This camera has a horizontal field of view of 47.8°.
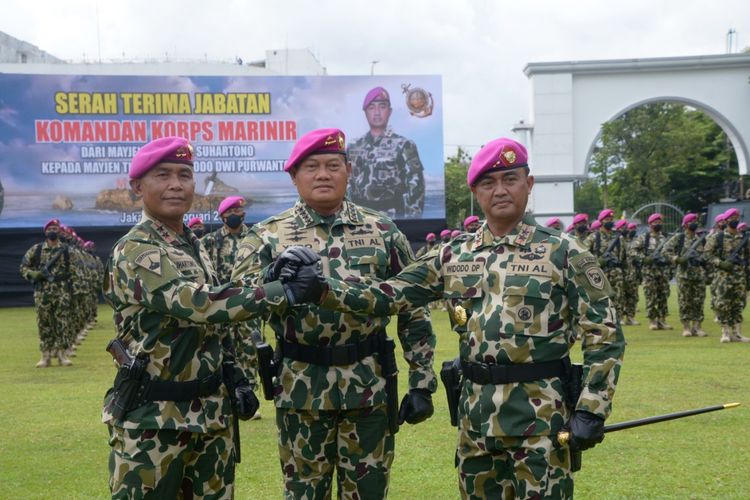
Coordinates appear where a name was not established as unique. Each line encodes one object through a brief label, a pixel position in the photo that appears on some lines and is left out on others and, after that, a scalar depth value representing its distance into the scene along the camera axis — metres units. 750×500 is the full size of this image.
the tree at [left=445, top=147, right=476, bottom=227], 57.28
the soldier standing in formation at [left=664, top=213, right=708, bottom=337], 14.69
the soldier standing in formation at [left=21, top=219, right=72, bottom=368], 12.91
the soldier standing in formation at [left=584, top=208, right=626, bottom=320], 16.41
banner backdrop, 25.27
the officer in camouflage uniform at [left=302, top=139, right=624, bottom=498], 3.48
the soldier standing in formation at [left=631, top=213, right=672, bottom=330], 16.09
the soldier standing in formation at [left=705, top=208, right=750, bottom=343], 13.62
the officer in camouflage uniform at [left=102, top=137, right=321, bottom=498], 3.47
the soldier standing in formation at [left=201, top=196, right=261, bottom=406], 9.73
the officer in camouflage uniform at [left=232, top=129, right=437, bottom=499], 3.96
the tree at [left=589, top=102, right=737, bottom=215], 40.19
